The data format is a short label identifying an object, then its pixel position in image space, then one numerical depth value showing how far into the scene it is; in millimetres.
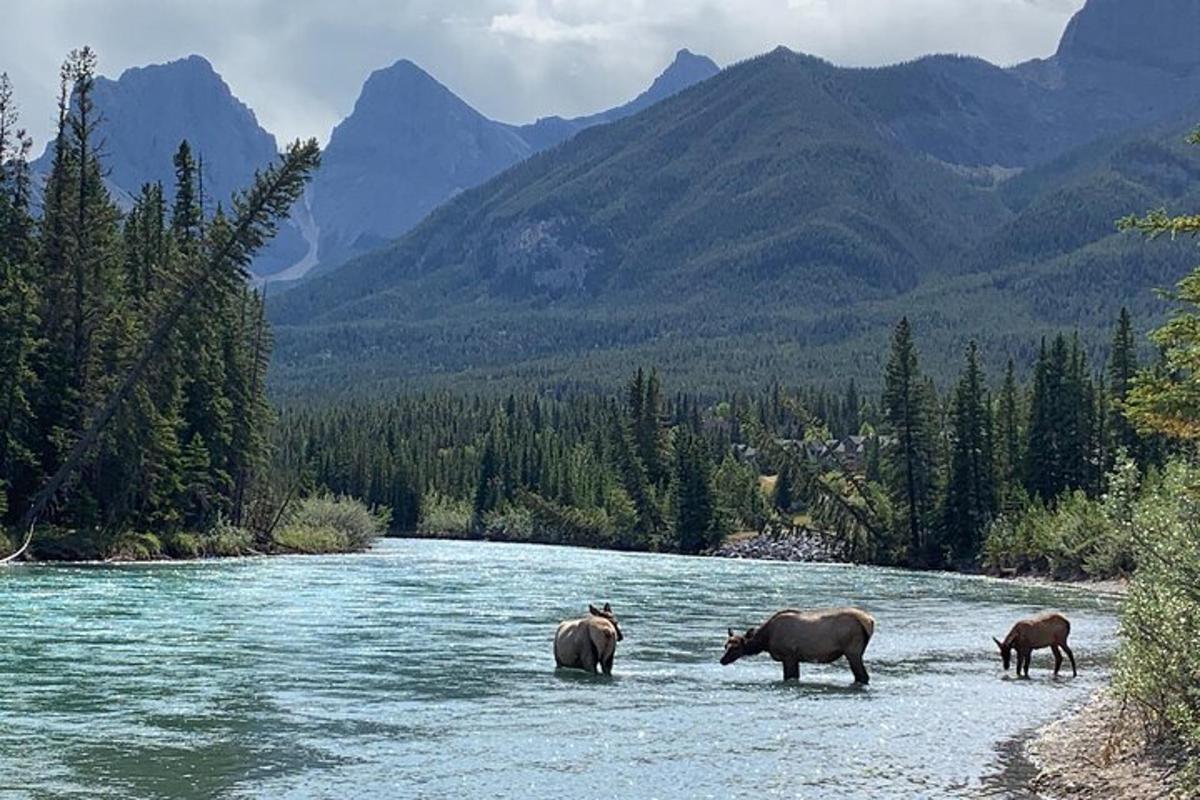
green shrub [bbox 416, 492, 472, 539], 173500
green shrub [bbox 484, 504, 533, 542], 163875
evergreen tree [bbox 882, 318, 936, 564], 116469
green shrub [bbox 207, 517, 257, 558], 84000
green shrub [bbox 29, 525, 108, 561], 69688
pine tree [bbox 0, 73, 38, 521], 71875
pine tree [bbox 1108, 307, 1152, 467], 111938
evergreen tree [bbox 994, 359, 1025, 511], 112344
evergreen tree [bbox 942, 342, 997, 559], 110938
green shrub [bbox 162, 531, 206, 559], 78875
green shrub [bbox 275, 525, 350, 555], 96756
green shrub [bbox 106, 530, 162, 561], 73438
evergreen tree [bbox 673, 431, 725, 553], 137625
